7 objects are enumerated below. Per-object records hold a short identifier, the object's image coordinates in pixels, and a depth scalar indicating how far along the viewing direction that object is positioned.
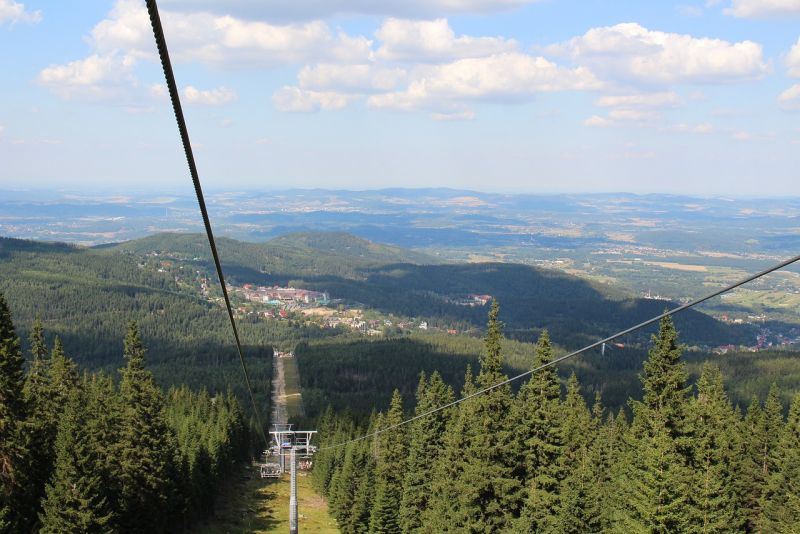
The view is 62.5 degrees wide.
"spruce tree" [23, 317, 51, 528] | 34.09
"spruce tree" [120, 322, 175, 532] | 40.94
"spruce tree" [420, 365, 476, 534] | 34.34
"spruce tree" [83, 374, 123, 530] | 39.59
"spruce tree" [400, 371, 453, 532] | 44.47
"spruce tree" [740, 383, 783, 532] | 44.47
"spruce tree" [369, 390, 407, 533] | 47.00
